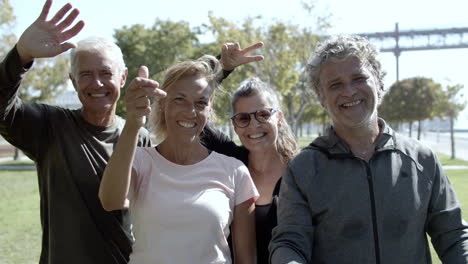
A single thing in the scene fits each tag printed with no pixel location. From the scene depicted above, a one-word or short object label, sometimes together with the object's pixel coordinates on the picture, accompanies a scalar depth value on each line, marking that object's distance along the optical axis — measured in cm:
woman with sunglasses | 322
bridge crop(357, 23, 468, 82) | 4328
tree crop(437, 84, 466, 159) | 2707
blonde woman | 212
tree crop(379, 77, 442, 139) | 2853
